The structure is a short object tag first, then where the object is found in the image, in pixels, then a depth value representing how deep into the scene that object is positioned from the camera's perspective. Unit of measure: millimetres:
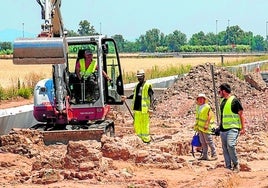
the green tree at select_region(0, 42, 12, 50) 174350
